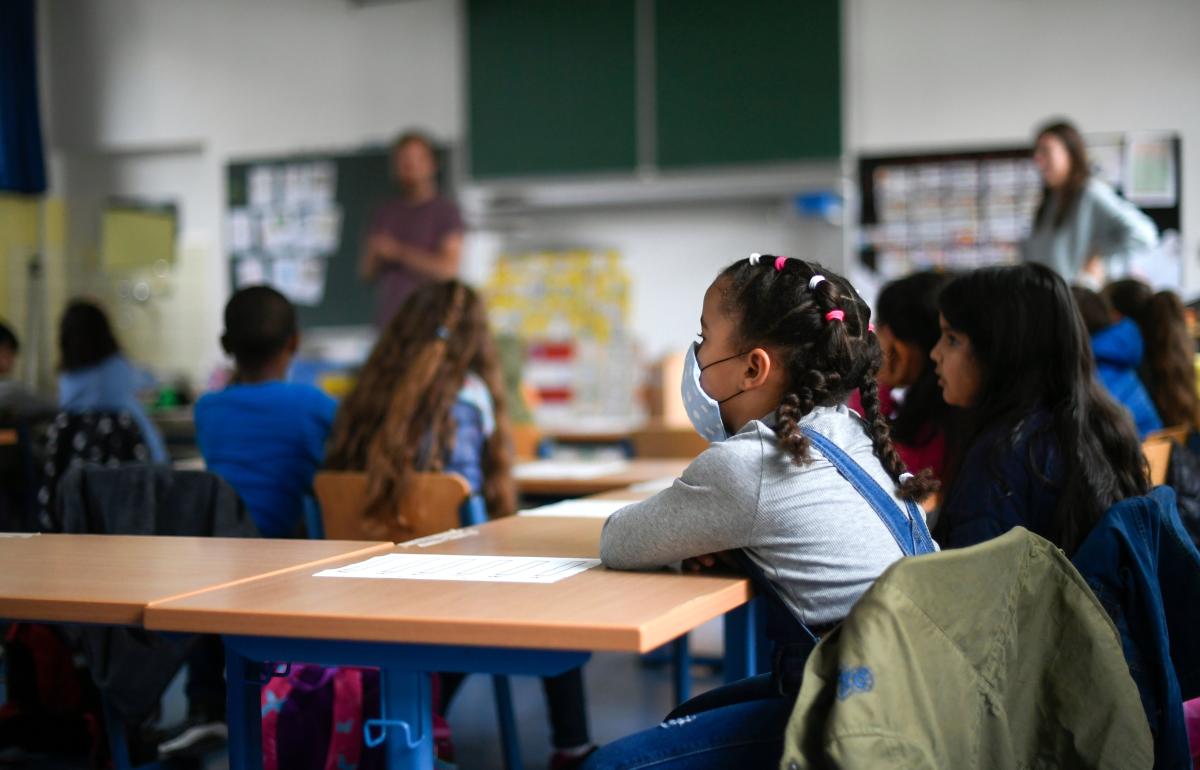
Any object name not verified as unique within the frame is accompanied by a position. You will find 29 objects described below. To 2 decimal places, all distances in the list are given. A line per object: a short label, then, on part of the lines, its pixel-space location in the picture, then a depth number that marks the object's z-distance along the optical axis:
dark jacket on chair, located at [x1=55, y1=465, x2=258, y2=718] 2.18
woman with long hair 4.15
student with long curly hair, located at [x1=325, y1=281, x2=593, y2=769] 2.63
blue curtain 7.11
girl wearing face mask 1.40
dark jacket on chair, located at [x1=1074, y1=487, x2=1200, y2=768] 1.56
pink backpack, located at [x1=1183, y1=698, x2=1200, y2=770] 1.95
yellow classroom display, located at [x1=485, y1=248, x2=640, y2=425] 6.29
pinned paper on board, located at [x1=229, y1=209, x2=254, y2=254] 7.07
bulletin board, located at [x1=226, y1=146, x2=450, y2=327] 6.80
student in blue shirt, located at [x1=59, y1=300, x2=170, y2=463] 4.93
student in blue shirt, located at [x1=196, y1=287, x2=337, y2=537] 2.72
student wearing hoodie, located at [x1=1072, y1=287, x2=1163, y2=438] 2.90
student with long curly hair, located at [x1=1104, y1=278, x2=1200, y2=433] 3.26
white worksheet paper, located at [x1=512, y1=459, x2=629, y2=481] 3.16
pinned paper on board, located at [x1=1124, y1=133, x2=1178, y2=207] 5.54
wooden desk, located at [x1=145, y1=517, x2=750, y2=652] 1.18
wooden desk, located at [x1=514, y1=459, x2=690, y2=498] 3.01
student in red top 2.54
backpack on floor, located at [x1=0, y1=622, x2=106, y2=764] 2.86
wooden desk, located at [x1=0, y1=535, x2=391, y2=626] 1.39
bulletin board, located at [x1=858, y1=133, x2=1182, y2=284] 5.59
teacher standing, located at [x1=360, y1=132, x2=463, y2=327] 5.87
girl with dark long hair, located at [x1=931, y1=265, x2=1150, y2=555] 1.85
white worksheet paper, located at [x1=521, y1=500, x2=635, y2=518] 2.16
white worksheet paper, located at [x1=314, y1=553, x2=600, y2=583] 1.48
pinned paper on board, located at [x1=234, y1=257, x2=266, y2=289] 7.05
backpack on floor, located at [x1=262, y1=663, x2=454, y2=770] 2.06
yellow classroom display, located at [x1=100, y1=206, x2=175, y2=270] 7.40
